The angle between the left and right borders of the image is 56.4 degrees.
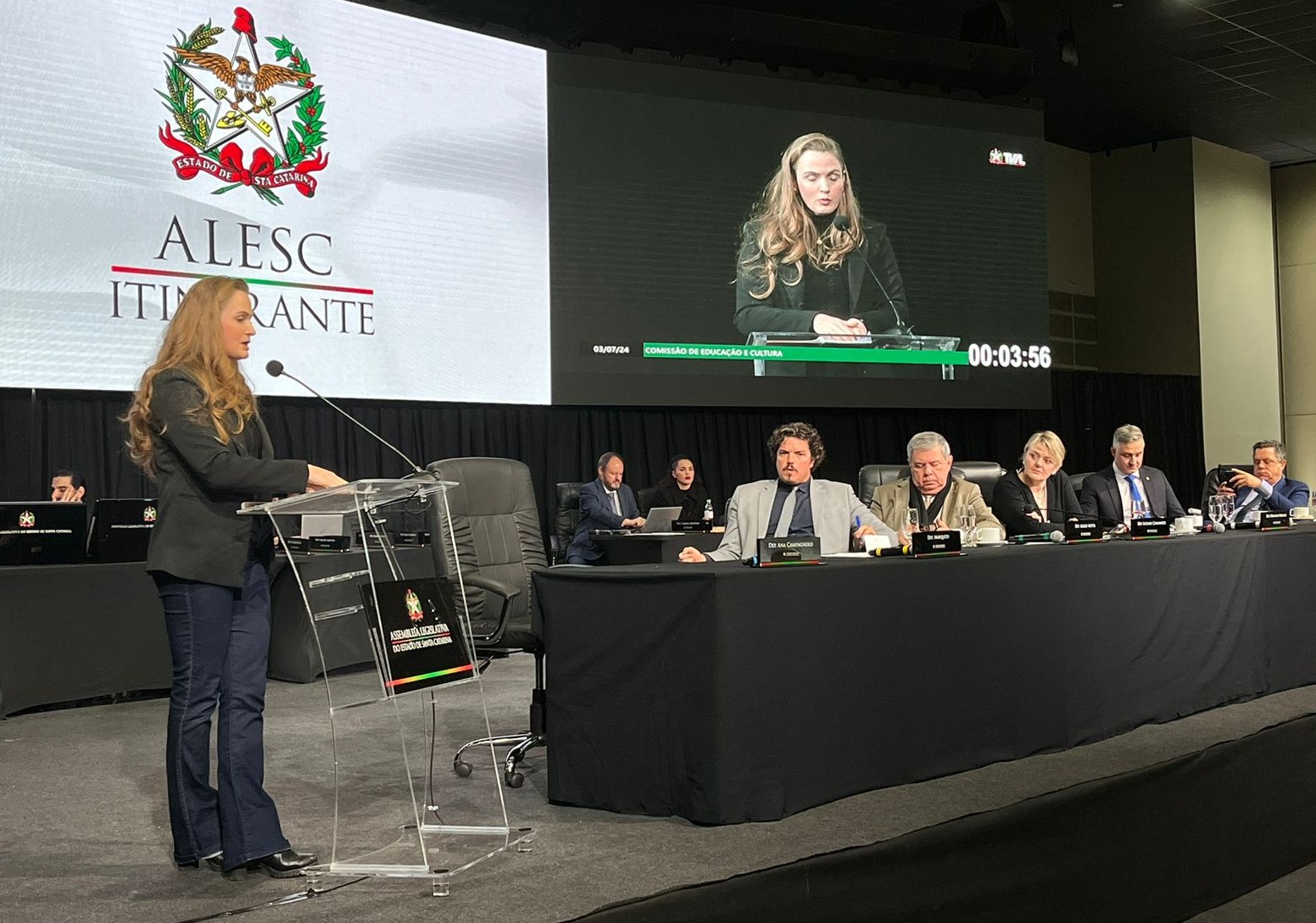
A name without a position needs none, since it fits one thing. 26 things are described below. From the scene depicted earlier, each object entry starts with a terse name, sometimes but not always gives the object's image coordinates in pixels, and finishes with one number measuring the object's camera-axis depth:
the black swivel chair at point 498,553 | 3.77
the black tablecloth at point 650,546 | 5.85
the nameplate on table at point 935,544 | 3.46
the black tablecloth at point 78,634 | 5.02
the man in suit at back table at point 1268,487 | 5.57
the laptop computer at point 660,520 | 6.64
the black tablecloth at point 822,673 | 3.01
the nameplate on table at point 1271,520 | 4.73
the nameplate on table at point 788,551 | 3.15
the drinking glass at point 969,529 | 3.93
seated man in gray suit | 4.05
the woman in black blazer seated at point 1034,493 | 4.68
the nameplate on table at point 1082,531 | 4.02
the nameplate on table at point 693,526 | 6.36
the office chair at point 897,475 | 5.86
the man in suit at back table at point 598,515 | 7.32
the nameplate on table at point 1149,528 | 4.28
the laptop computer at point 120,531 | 5.40
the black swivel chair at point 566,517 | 7.94
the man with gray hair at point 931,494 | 4.30
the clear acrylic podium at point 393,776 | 2.57
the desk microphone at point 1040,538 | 3.98
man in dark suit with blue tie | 5.28
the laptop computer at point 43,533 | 5.11
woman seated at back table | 8.16
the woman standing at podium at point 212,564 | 2.61
